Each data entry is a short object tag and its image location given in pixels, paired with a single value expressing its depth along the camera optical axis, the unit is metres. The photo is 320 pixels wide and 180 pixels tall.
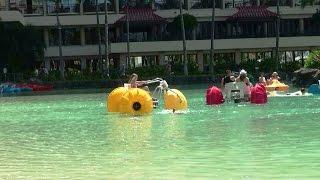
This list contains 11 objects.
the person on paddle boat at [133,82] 25.92
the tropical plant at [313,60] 48.23
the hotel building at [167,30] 71.56
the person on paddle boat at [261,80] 32.80
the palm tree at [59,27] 68.00
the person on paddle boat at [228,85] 28.70
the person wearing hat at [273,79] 36.56
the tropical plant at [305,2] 67.25
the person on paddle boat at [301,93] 33.45
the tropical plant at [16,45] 64.12
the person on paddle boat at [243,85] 28.30
